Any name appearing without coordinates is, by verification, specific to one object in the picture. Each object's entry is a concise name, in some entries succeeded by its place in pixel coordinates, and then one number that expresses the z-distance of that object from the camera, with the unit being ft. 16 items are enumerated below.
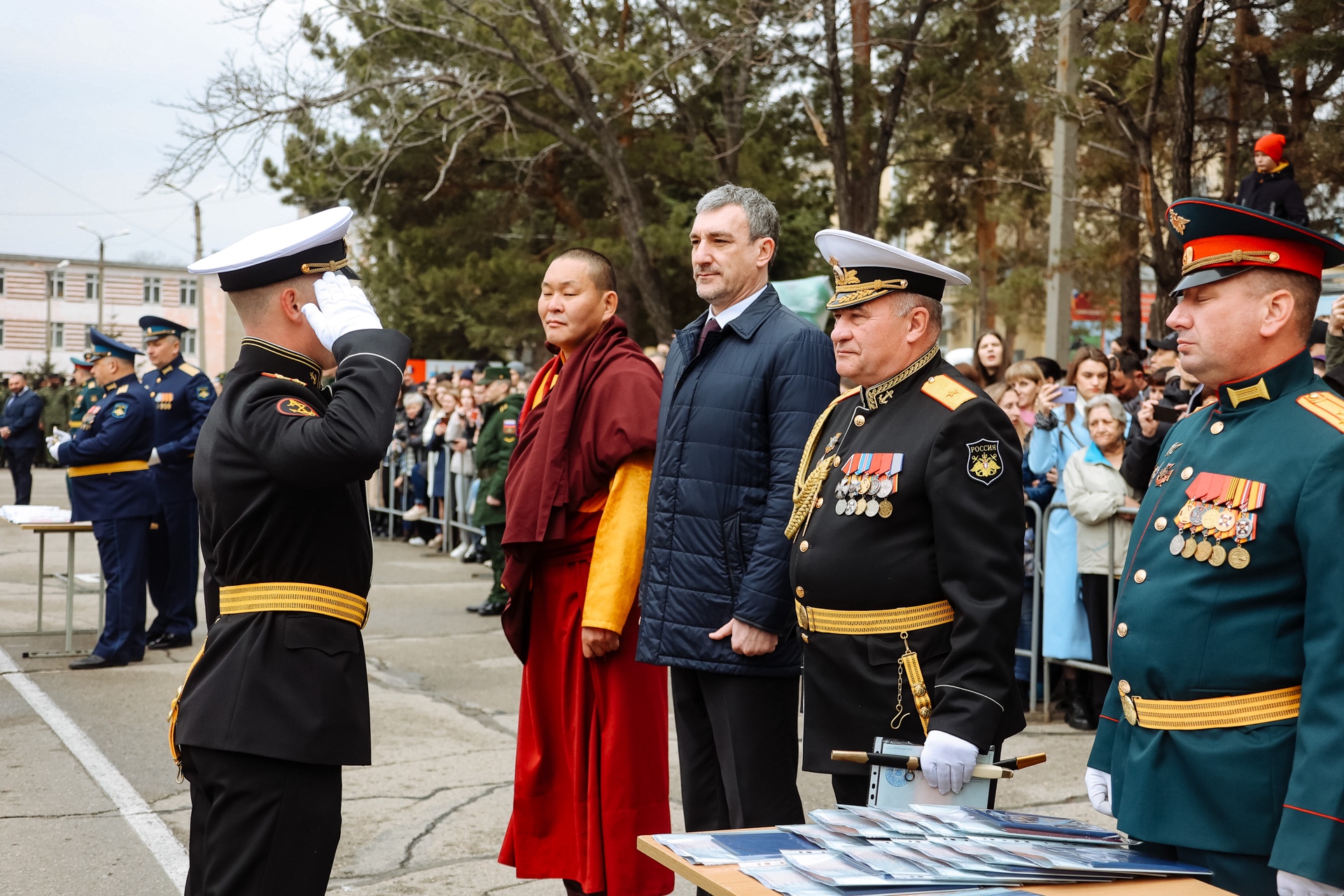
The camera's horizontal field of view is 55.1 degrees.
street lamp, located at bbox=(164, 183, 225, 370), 125.64
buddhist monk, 12.52
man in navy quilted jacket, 11.69
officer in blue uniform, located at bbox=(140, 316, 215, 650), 27.71
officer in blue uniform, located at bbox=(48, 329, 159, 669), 25.99
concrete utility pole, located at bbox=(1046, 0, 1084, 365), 38.09
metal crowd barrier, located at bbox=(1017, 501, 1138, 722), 20.98
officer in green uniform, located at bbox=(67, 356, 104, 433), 30.53
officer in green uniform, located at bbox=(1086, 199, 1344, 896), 7.03
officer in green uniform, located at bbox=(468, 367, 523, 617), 31.71
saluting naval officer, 8.68
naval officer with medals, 9.04
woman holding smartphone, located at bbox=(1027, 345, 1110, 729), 21.67
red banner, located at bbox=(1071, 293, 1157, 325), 62.80
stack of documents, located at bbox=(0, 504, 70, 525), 26.00
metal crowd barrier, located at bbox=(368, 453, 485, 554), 44.21
